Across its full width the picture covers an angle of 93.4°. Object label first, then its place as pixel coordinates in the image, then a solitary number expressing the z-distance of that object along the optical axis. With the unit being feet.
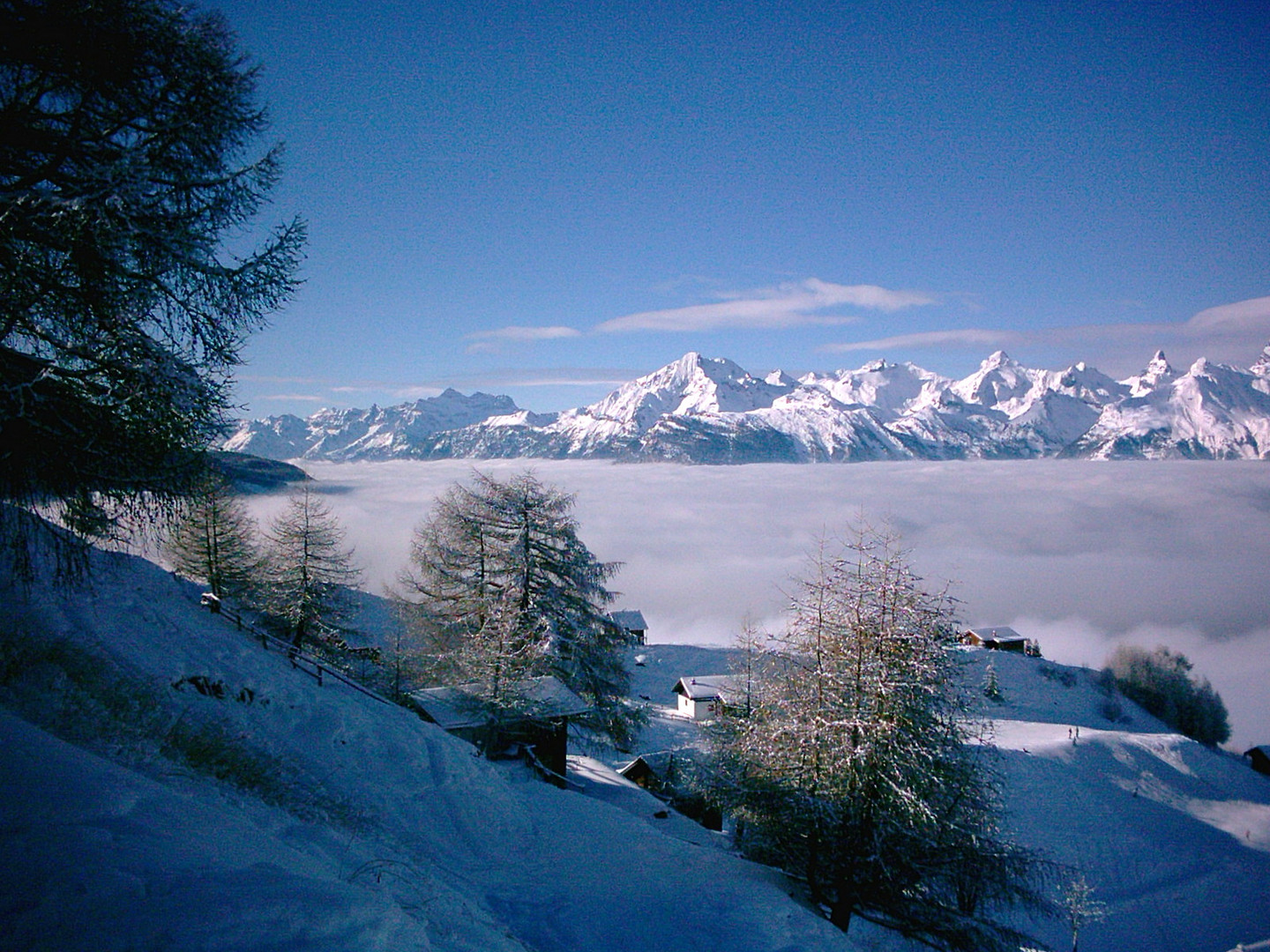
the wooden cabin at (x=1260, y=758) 154.33
